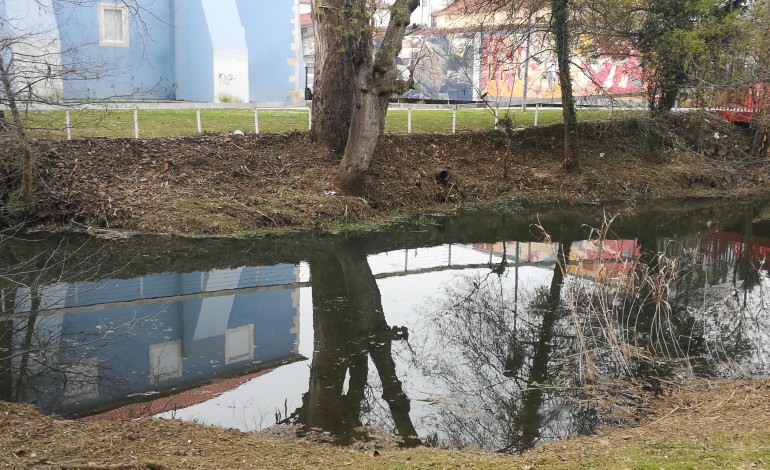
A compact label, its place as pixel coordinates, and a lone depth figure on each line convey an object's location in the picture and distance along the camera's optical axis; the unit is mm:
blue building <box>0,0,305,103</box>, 22688
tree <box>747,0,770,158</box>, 12564
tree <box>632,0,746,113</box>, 17484
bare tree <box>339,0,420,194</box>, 15430
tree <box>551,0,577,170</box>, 18875
